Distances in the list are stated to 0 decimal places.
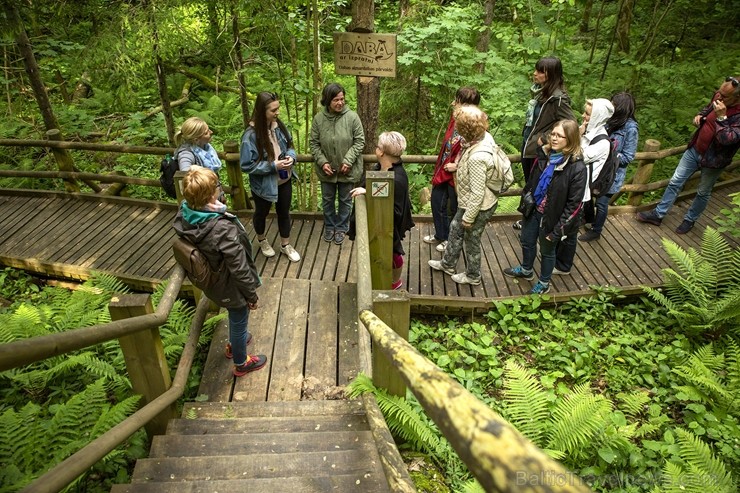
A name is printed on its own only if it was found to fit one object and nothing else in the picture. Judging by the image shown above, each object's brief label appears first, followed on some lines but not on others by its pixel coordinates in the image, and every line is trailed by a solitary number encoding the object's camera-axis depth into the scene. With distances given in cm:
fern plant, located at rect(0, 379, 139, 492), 249
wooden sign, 480
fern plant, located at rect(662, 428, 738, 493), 270
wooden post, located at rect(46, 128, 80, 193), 686
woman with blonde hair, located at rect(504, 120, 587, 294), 409
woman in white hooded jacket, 476
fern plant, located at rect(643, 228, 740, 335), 461
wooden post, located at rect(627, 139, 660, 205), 606
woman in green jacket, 495
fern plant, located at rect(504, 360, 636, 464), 303
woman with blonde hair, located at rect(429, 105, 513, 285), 415
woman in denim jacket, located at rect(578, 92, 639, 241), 528
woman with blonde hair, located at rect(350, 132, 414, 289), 390
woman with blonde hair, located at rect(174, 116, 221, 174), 435
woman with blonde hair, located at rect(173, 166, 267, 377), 283
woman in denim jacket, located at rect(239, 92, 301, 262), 456
